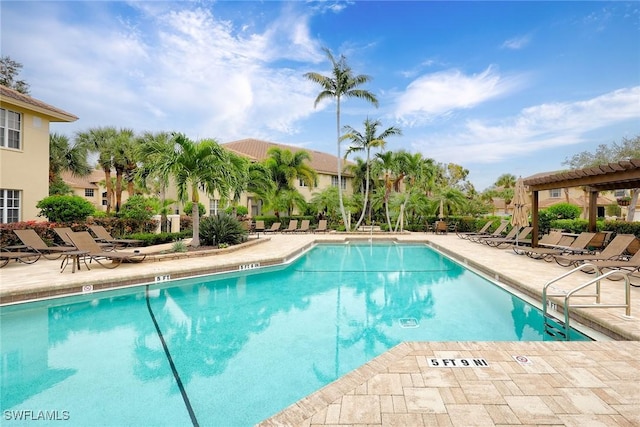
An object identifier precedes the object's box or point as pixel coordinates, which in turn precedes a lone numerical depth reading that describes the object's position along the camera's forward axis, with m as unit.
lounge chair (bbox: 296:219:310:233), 23.34
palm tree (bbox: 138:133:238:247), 11.46
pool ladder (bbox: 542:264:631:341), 4.83
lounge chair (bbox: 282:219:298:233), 23.38
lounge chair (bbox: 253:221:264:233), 23.09
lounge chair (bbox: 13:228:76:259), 10.08
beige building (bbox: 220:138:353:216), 28.81
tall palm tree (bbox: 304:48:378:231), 21.70
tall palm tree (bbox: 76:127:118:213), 24.70
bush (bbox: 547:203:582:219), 18.77
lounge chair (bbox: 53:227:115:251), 10.41
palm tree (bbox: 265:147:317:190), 26.05
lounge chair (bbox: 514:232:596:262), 10.66
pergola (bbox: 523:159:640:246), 8.05
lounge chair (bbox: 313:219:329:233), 23.53
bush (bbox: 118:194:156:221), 14.41
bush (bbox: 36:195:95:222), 12.35
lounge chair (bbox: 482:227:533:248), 14.59
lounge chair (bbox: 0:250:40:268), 8.95
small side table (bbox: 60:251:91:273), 8.43
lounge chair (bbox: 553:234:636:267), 9.08
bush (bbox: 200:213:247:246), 13.70
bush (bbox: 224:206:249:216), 25.02
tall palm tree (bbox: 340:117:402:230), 22.22
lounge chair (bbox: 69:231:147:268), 9.11
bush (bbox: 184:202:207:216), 22.92
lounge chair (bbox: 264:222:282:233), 23.41
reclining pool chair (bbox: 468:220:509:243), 17.34
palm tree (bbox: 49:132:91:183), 21.91
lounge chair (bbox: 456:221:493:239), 19.09
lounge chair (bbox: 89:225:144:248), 11.81
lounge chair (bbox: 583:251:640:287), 7.49
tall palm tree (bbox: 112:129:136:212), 24.92
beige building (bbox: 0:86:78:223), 13.10
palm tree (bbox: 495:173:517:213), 48.03
